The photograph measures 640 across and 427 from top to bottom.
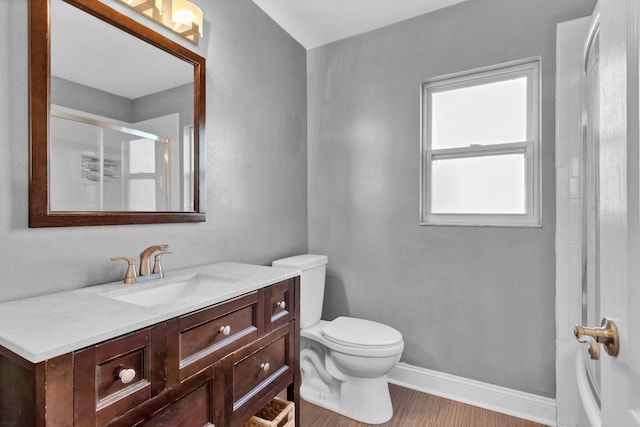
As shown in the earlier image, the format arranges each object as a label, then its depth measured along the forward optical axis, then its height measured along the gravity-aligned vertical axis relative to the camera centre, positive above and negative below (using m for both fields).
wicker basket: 1.39 -0.92
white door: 0.55 +0.01
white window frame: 1.92 +0.40
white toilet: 1.84 -0.85
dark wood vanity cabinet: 0.73 -0.45
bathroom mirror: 1.12 +0.37
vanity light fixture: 1.43 +0.90
